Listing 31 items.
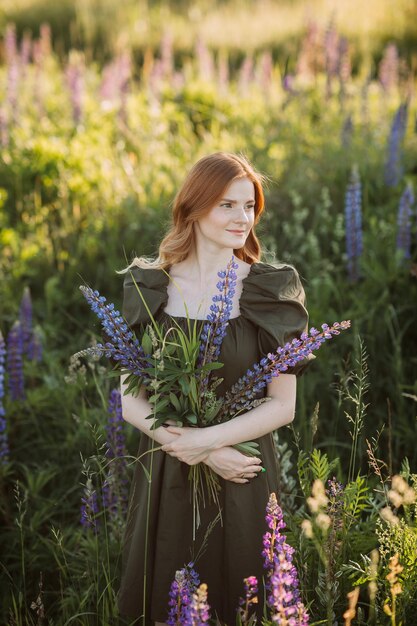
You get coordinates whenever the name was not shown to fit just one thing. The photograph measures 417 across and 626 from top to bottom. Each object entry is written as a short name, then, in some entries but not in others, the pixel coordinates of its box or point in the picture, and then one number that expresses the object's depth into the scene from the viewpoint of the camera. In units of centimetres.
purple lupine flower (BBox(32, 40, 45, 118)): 662
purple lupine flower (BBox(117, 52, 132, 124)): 620
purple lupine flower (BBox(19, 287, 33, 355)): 409
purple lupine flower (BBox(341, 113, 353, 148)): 534
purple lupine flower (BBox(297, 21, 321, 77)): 602
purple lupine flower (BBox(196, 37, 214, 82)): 747
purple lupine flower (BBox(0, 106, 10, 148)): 612
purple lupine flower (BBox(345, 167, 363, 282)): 428
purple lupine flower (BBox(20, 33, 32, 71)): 718
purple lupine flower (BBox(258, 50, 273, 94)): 646
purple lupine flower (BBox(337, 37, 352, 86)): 564
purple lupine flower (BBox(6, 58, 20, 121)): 632
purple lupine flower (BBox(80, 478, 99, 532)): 242
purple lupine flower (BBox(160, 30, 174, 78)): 705
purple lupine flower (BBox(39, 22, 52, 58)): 728
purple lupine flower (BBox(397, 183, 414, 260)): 422
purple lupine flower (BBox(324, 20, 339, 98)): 563
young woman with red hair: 249
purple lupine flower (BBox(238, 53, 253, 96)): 689
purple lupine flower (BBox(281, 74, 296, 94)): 562
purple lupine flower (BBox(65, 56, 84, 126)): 632
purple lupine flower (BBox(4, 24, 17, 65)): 659
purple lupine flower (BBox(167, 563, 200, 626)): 195
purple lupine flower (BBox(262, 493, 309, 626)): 169
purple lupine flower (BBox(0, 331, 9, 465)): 340
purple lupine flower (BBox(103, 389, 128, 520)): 318
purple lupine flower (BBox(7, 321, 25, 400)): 384
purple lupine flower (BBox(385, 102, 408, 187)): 496
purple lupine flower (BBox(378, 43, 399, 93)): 602
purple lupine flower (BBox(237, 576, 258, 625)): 175
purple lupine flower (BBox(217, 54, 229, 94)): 704
